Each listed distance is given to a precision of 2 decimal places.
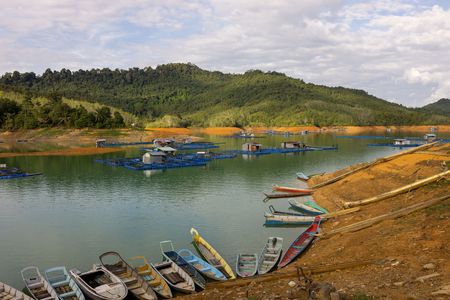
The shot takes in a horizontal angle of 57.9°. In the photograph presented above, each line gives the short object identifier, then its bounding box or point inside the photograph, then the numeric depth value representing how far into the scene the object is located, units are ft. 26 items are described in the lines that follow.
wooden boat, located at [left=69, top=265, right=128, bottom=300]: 62.34
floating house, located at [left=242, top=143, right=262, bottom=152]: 306.51
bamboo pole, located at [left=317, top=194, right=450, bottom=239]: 87.61
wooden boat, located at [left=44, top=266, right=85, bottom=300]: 62.59
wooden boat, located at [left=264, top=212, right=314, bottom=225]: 106.52
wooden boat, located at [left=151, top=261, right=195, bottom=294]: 65.05
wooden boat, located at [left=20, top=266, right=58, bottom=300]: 62.34
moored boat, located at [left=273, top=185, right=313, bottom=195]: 146.00
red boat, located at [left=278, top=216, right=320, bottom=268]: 77.46
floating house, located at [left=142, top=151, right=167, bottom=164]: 231.30
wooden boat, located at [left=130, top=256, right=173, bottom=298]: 64.13
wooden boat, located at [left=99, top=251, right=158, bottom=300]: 63.67
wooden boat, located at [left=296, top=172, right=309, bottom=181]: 177.68
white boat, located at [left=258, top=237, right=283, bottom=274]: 73.51
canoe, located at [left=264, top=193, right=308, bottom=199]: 141.90
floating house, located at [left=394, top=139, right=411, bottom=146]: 353.18
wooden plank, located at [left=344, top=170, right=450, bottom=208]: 105.19
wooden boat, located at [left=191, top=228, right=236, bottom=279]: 72.43
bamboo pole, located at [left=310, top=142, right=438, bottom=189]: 149.07
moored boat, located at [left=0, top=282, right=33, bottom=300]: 60.23
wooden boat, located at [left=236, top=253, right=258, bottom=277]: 70.42
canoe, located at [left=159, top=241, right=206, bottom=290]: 66.91
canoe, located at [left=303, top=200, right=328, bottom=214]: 115.90
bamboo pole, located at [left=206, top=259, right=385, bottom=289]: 62.75
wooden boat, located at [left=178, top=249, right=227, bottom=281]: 69.51
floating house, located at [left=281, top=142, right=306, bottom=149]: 328.70
